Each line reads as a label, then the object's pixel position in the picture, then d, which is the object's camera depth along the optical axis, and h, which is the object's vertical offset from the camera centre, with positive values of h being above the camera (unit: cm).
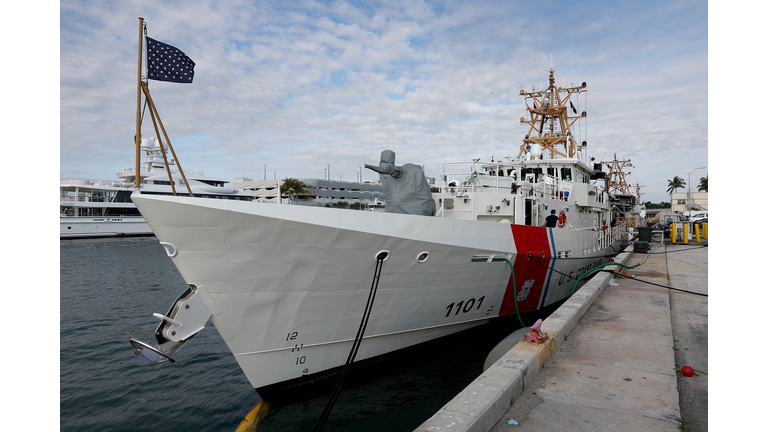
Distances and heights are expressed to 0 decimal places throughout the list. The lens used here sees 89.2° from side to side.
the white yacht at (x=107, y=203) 4269 +138
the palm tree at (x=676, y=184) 7619 +640
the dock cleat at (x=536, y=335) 474 -147
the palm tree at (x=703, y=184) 6955 +587
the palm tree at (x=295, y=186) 5750 +454
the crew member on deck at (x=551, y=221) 930 -11
